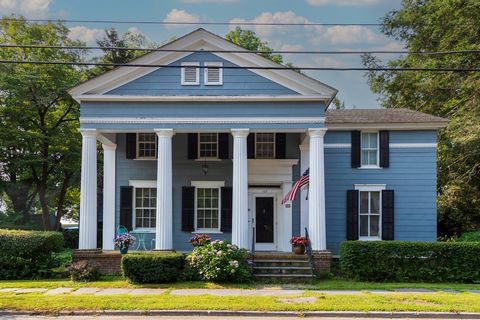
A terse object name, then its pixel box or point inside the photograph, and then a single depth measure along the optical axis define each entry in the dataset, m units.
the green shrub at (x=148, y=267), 15.58
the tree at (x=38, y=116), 29.03
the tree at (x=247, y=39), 41.44
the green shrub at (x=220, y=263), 15.61
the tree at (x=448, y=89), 25.39
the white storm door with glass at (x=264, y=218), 20.75
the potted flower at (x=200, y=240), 17.00
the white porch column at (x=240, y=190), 17.33
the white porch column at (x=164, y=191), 17.34
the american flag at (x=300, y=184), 17.75
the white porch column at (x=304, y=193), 20.22
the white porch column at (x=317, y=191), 17.45
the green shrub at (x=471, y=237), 20.73
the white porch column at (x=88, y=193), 17.42
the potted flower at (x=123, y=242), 17.70
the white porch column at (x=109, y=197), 20.44
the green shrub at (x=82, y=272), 16.03
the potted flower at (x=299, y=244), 17.80
